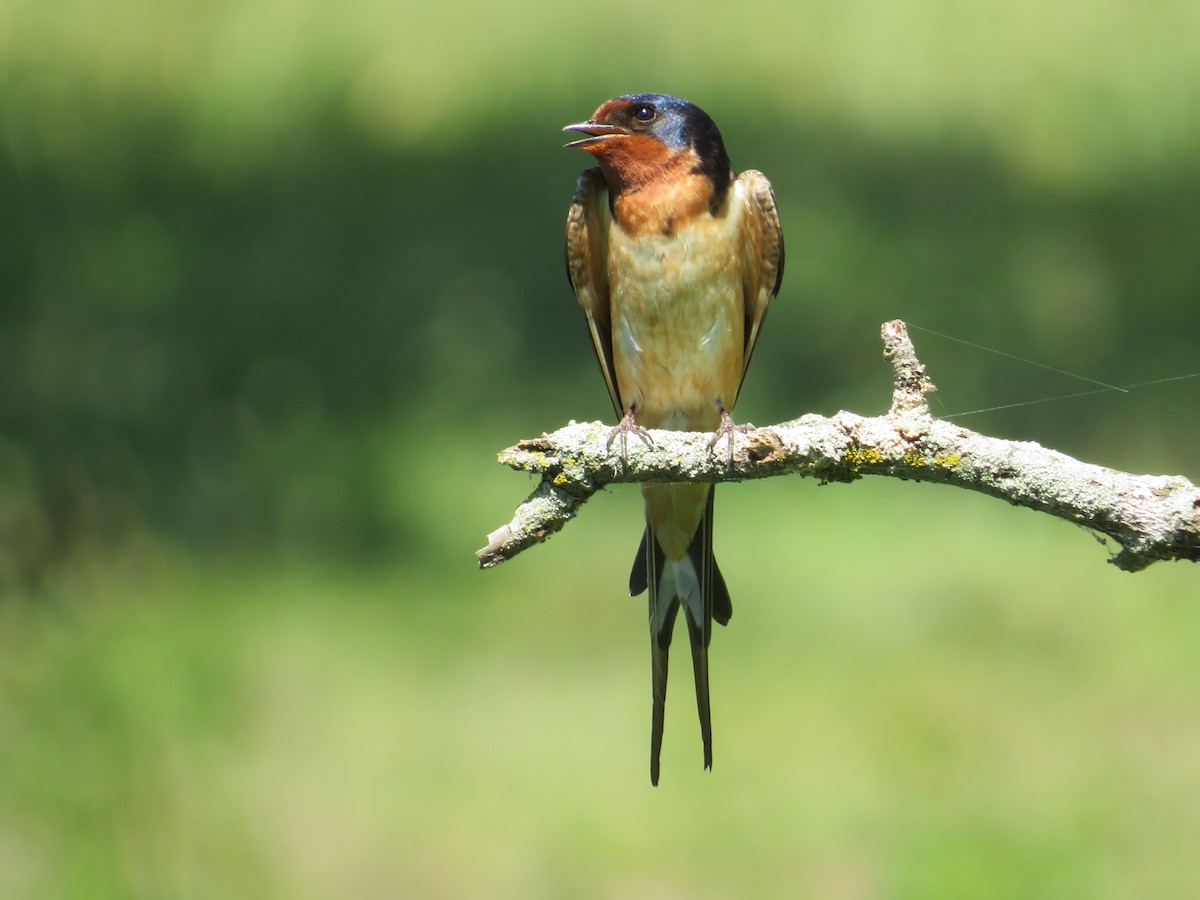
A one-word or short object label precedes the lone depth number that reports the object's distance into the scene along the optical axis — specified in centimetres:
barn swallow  727
